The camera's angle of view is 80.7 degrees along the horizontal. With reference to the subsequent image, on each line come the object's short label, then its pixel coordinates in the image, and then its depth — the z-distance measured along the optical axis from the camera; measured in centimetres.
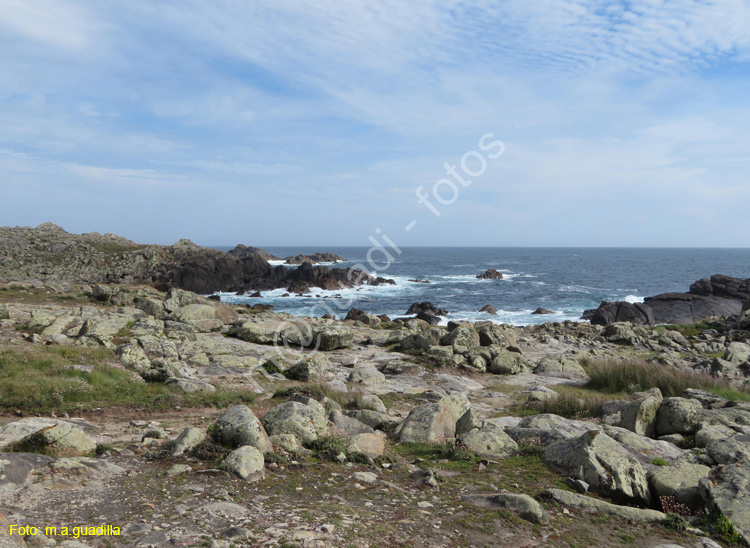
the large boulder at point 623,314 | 4584
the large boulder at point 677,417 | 1020
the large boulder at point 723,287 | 5384
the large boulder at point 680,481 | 686
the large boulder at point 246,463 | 696
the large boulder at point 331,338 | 2227
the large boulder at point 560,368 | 1969
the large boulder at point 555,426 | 966
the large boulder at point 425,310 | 5006
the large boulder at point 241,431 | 791
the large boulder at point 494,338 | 2434
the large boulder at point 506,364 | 1967
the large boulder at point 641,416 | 1048
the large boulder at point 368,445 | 850
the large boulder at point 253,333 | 2188
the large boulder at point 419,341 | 2203
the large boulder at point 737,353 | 2060
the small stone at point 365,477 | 738
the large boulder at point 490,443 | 889
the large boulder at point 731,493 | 618
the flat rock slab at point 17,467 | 593
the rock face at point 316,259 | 12241
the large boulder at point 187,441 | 777
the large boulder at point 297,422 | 876
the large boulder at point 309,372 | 1602
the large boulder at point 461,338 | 2277
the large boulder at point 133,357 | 1383
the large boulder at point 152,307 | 2450
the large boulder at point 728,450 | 784
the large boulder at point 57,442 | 733
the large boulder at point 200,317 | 2342
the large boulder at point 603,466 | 712
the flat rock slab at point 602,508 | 651
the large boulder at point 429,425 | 977
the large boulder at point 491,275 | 9200
